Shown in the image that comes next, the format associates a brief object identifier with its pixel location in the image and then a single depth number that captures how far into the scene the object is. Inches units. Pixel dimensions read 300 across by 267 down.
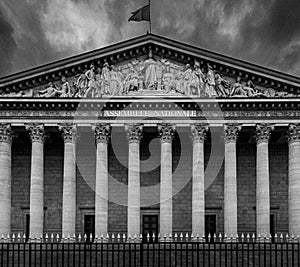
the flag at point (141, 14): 1496.1
